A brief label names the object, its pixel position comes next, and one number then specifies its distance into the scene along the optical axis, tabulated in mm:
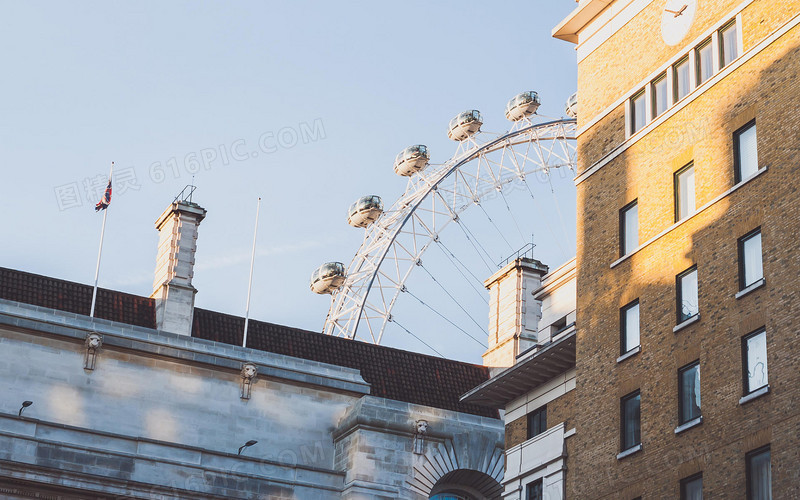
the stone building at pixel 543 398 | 42938
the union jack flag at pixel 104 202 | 60375
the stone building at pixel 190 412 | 51969
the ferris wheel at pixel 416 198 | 77500
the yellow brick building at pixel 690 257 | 33500
